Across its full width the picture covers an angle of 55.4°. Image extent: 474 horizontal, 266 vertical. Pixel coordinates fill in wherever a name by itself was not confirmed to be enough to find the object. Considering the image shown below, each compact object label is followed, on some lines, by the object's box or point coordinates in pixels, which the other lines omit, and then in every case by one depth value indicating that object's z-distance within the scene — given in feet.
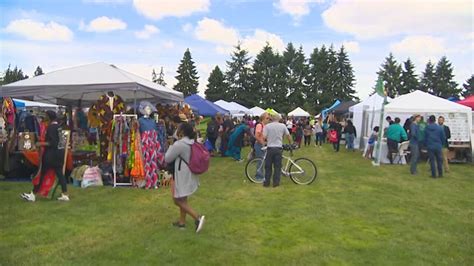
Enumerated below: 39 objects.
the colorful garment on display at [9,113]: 32.04
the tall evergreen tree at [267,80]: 221.46
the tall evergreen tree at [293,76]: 225.76
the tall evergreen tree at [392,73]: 226.09
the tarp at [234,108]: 93.81
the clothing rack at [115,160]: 30.38
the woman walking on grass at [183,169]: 18.99
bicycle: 32.94
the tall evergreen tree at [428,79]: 226.17
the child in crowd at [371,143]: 53.93
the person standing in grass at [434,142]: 37.96
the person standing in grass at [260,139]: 33.78
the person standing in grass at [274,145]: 30.53
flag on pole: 48.65
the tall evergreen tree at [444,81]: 220.43
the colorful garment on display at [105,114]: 31.45
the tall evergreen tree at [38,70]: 356.14
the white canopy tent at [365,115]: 61.26
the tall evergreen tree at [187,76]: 231.09
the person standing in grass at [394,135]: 48.10
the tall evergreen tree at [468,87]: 232.94
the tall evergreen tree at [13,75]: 240.28
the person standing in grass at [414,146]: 40.42
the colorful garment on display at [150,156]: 30.32
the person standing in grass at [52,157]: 24.17
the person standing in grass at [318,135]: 78.59
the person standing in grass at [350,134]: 65.09
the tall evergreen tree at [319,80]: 224.53
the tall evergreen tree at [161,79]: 258.67
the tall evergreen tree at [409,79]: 223.30
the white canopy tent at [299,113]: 140.09
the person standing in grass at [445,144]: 40.00
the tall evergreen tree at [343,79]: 227.61
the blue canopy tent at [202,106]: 64.85
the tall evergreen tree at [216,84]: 224.33
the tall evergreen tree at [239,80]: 221.46
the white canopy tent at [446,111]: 50.67
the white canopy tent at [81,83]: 30.96
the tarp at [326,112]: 104.43
